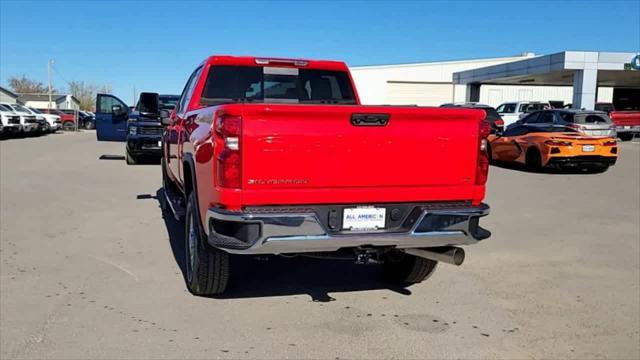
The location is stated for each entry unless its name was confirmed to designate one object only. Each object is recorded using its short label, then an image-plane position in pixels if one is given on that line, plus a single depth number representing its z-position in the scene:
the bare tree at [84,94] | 101.32
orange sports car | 13.82
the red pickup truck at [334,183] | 3.70
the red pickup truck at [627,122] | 28.66
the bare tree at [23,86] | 101.19
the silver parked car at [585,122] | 14.03
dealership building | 38.09
